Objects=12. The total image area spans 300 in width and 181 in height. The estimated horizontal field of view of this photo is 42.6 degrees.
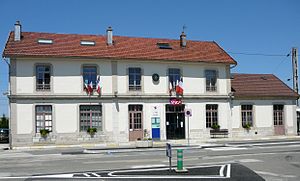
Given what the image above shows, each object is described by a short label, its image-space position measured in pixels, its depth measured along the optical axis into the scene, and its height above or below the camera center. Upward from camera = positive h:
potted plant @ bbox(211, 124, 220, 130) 31.14 -1.16
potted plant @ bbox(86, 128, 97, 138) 27.88 -1.21
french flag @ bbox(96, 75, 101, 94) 28.11 +2.06
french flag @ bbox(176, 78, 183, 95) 29.89 +2.02
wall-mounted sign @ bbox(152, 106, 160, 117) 29.45 +0.18
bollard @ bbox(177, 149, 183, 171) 12.32 -1.54
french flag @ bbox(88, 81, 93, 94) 27.89 +1.90
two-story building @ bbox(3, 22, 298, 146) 26.94 +1.63
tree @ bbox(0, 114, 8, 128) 48.34 -0.97
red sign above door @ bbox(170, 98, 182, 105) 29.83 +0.94
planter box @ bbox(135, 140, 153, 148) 24.86 -1.96
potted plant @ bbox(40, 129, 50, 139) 26.72 -1.26
